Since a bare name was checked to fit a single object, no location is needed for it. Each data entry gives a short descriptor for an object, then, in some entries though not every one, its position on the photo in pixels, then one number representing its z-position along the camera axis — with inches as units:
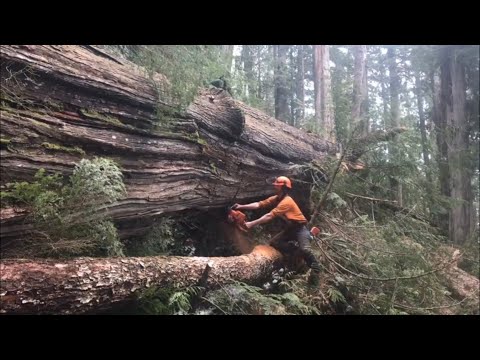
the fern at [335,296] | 179.2
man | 199.2
